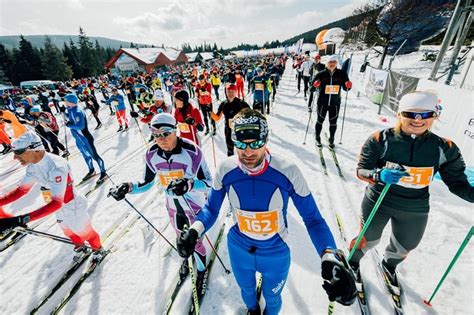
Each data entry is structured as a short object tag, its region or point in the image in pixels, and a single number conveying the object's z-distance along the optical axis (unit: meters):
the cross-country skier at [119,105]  10.96
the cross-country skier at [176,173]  2.86
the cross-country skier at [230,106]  6.08
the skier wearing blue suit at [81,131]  6.38
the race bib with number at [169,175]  3.06
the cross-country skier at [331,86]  6.51
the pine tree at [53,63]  49.59
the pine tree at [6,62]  46.16
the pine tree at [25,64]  47.47
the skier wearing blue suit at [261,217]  1.83
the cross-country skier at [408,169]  2.32
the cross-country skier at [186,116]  5.97
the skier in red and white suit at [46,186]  2.92
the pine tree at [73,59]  54.75
